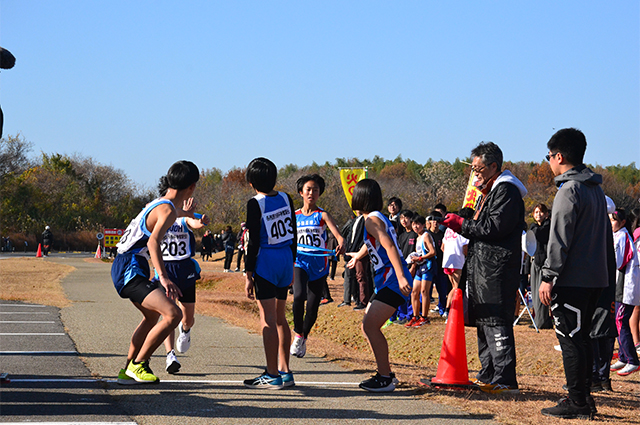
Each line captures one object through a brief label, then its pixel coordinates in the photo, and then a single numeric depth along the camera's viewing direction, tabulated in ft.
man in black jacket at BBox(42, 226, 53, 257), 151.53
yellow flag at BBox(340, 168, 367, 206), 76.79
